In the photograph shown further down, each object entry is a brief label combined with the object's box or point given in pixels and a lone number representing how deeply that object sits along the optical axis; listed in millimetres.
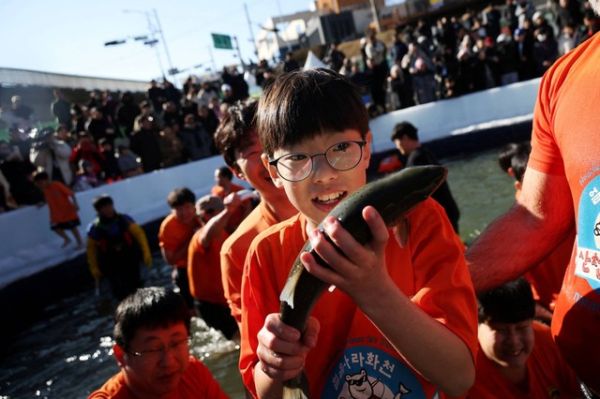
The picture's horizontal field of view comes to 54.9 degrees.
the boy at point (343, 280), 1381
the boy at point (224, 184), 7324
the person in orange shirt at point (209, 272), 5270
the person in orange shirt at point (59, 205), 11914
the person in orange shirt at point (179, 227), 6531
